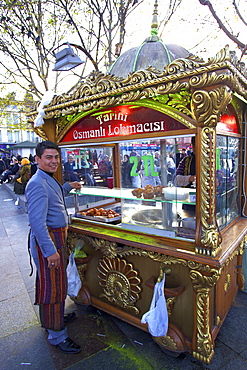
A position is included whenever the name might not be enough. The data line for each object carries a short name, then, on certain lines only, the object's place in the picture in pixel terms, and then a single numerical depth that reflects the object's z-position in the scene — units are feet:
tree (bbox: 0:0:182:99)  27.20
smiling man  7.80
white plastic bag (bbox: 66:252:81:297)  10.69
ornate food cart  6.83
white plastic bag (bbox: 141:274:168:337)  7.86
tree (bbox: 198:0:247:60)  17.86
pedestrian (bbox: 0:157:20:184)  58.95
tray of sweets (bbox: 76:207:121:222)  10.45
